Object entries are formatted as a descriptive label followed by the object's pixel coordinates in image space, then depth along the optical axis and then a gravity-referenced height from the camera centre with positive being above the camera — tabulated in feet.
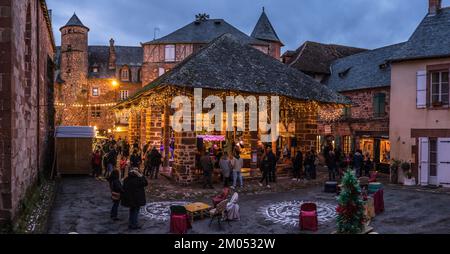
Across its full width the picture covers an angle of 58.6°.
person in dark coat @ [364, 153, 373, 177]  62.18 -6.17
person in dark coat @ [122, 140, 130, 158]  71.95 -4.58
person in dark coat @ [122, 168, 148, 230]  29.58 -5.19
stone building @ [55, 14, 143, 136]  145.18 +17.26
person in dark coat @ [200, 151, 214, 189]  46.83 -5.04
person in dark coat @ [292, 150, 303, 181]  55.93 -5.40
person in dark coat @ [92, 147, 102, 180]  56.40 -5.47
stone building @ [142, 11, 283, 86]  130.72 +27.08
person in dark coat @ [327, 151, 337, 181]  56.08 -5.36
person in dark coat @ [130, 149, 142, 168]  53.72 -4.61
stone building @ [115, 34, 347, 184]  49.42 +4.35
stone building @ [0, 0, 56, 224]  25.31 +1.82
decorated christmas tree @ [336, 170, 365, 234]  25.07 -5.12
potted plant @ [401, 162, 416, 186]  54.75 -6.67
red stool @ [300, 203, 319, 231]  30.19 -6.97
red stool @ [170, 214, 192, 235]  28.96 -7.17
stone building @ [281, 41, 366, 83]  97.30 +17.82
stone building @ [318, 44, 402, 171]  76.48 +3.47
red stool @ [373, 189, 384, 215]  35.54 -6.76
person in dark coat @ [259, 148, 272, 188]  49.96 -4.97
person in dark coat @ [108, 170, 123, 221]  31.50 -5.15
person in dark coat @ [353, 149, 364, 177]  60.29 -5.18
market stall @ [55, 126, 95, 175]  55.93 -3.60
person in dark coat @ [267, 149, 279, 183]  49.85 -4.74
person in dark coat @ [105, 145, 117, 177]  55.16 -4.89
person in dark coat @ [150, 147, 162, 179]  53.67 -4.94
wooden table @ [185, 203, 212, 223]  31.89 -6.84
